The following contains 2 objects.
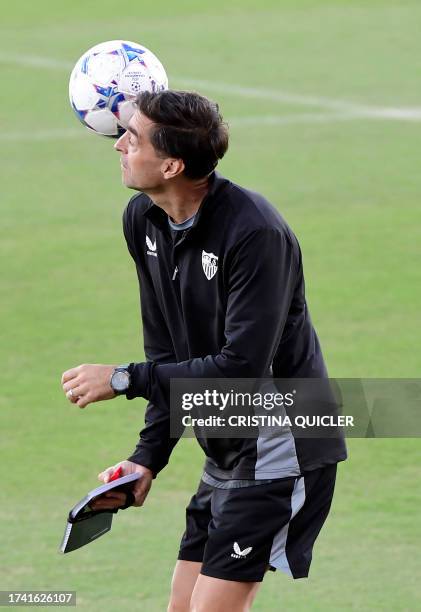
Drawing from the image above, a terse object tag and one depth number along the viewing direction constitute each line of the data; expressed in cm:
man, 922
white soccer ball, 1126
